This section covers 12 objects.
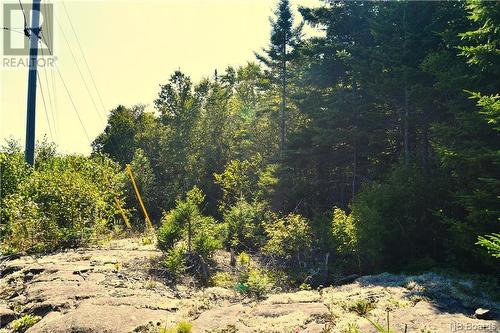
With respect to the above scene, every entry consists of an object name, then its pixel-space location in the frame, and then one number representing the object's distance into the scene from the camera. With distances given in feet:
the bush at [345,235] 41.41
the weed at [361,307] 21.53
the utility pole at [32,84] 50.08
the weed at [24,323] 20.58
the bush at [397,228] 39.40
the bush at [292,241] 47.52
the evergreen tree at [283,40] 88.63
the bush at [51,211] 36.55
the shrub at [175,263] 32.96
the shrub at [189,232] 39.14
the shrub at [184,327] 18.85
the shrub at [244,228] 58.49
